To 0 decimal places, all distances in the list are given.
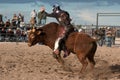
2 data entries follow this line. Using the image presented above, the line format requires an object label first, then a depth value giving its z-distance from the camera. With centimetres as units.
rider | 1013
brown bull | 984
